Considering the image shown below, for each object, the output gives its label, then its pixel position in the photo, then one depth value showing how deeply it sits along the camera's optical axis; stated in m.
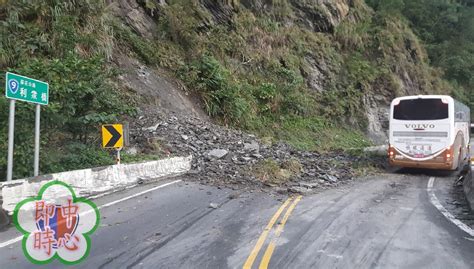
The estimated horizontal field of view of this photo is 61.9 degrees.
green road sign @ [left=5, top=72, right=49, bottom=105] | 7.89
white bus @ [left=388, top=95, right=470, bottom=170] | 16.27
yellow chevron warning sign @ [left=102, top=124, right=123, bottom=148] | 11.76
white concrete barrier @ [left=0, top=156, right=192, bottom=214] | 7.74
